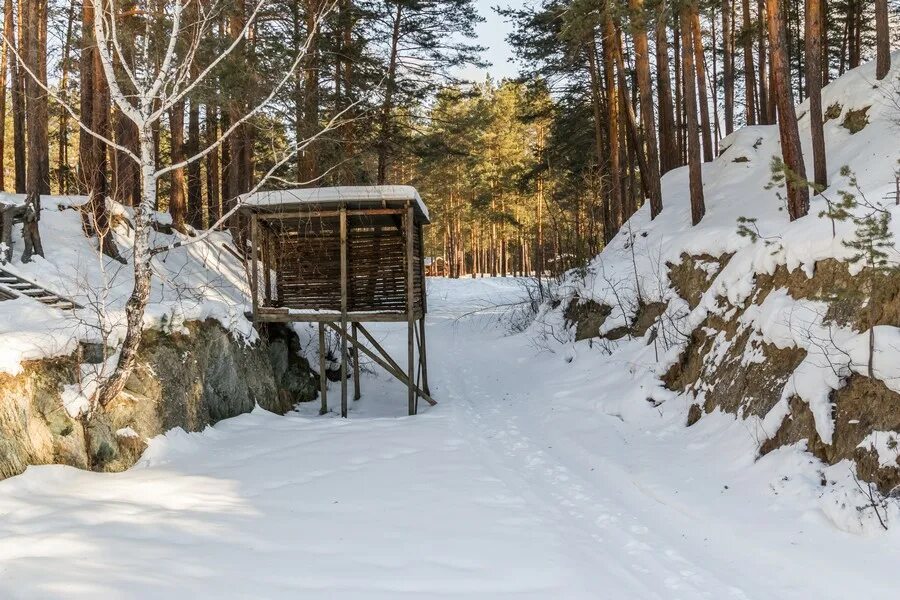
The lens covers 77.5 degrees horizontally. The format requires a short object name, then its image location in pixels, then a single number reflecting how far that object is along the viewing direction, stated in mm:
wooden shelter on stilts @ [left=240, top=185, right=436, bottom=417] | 10484
